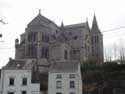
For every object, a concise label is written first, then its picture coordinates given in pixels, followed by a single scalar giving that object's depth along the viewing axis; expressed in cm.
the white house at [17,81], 3269
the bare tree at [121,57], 4598
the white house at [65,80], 3272
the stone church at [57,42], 5606
